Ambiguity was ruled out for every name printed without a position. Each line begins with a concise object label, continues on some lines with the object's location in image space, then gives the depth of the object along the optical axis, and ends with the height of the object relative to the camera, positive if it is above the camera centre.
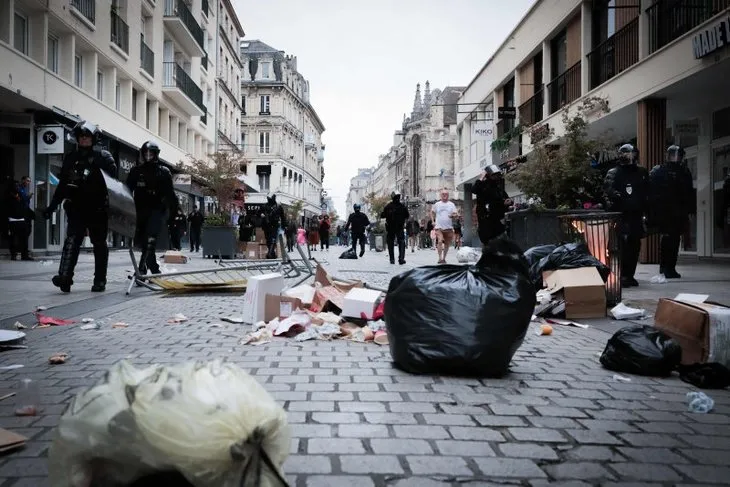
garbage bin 7.00 +0.06
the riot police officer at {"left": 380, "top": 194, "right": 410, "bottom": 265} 16.42 +0.64
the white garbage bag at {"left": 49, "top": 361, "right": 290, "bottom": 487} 1.49 -0.48
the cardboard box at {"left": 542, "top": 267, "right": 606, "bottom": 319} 6.31 -0.53
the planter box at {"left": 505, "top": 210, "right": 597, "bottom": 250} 8.80 +0.24
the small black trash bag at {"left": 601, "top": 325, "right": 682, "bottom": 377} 3.80 -0.70
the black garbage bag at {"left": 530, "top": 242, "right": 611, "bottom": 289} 6.70 -0.19
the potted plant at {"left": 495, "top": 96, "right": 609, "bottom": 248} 12.77 +1.48
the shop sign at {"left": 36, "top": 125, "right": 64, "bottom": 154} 17.48 +3.05
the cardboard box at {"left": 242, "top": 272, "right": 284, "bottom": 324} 5.63 -0.51
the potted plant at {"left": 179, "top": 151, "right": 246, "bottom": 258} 27.88 +3.18
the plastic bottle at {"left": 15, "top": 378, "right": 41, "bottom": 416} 2.84 -0.78
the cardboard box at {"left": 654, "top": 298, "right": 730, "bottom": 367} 3.76 -0.56
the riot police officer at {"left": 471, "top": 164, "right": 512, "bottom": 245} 10.80 +0.74
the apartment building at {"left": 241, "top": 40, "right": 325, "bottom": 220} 68.31 +14.29
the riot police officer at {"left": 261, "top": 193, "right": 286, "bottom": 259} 19.27 +0.71
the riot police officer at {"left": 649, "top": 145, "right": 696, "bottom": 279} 9.45 +0.64
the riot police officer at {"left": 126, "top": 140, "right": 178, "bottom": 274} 9.05 +0.72
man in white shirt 14.92 +0.48
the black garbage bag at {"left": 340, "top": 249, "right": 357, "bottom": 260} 20.50 -0.40
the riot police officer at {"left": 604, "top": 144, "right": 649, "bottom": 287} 8.77 +0.67
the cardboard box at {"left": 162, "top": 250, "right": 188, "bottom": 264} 13.75 -0.35
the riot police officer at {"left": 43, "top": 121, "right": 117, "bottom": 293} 7.51 +0.58
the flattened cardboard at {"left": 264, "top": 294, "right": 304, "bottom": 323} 5.75 -0.61
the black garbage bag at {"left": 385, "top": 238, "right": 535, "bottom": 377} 3.66 -0.46
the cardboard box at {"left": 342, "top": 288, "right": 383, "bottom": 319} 5.57 -0.57
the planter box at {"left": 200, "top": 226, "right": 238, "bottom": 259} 18.41 +0.10
